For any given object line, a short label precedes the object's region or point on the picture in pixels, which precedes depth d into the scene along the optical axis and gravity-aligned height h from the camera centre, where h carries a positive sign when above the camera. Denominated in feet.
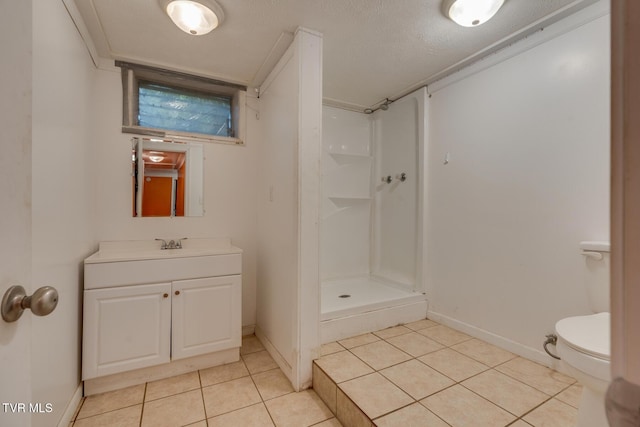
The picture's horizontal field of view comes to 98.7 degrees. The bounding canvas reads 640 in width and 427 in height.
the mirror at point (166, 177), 7.01 +0.98
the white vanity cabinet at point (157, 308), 5.45 -2.03
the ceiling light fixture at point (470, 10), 4.83 +3.72
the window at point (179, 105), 6.93 +3.02
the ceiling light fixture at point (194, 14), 4.86 +3.69
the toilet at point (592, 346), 3.35 -1.68
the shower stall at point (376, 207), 8.42 +0.31
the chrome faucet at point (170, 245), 7.12 -0.79
